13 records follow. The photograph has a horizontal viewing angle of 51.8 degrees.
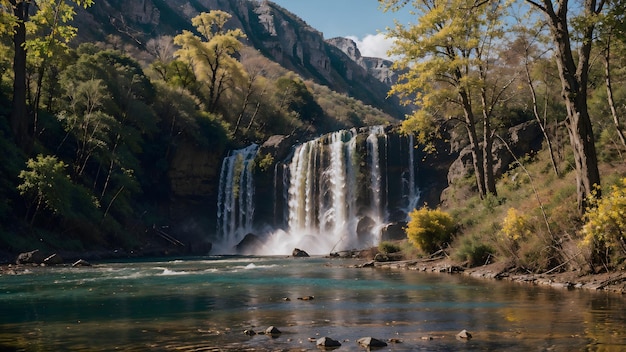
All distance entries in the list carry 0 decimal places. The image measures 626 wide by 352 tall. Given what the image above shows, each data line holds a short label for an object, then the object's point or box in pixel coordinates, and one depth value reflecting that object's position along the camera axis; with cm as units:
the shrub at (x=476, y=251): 2312
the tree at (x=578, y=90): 1688
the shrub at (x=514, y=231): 1953
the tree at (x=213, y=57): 6512
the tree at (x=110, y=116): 4919
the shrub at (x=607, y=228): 1450
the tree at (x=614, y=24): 1658
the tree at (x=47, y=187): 3841
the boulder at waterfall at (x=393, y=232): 4703
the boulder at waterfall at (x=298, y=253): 4498
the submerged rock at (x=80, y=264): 3275
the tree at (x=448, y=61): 2673
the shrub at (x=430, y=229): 2721
